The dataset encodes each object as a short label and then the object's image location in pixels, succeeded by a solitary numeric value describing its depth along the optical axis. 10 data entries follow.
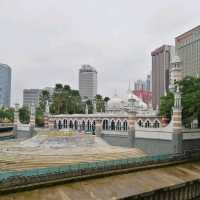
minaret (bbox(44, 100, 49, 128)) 54.88
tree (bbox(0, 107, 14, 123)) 82.50
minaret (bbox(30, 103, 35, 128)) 49.44
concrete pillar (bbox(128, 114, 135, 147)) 36.00
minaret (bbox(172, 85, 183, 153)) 30.78
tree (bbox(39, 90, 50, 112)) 73.56
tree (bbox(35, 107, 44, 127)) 68.38
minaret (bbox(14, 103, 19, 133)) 53.62
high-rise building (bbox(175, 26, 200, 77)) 95.38
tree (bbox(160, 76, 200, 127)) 33.08
